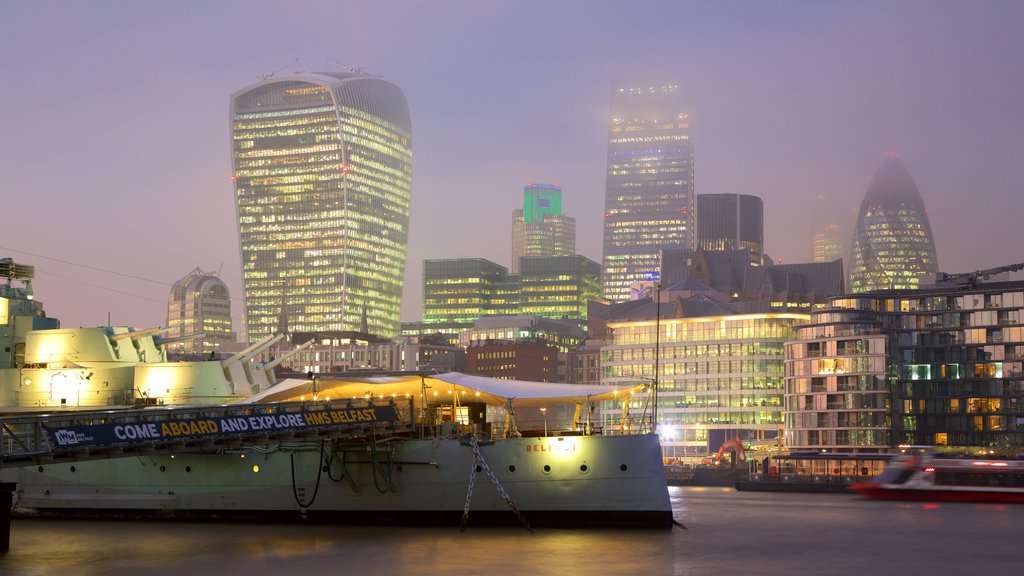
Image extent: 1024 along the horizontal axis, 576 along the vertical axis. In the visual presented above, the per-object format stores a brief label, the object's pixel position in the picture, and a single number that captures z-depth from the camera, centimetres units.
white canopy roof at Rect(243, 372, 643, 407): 5672
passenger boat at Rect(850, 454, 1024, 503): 9119
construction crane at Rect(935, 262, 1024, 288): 14800
